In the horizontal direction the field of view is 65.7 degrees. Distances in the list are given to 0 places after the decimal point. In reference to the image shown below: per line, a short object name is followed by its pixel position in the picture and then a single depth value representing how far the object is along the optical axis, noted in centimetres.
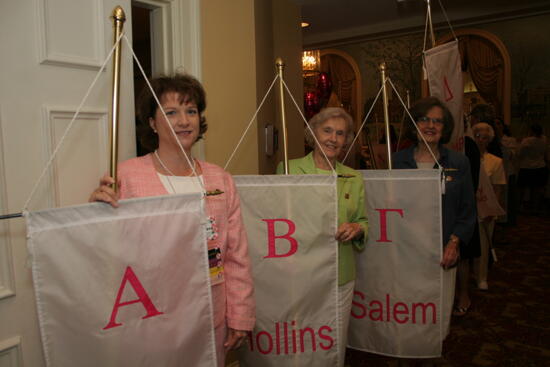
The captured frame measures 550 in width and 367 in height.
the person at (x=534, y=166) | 681
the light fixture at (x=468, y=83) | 743
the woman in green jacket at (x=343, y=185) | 192
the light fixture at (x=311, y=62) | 611
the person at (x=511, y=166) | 555
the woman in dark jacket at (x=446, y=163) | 220
